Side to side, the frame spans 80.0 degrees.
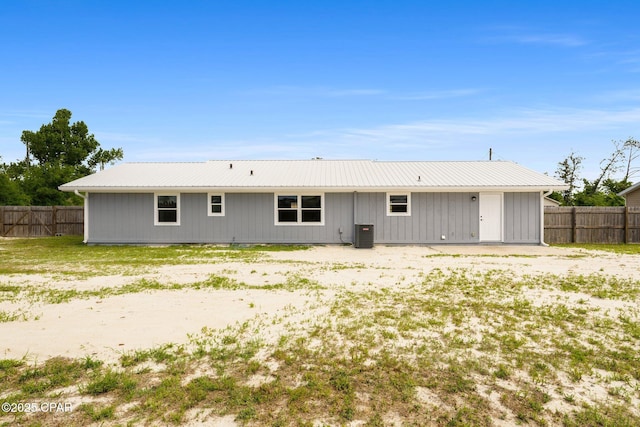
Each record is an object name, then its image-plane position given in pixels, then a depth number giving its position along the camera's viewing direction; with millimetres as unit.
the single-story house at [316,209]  15938
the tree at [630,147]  34406
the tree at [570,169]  38812
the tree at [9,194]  25672
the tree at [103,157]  33250
